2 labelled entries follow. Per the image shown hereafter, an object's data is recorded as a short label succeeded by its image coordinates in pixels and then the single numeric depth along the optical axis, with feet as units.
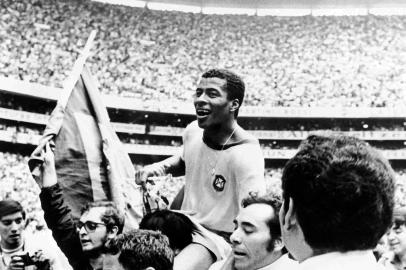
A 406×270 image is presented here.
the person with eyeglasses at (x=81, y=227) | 10.37
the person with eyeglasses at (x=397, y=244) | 12.03
